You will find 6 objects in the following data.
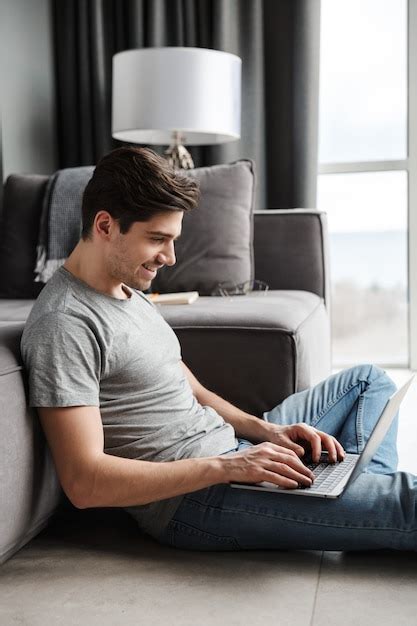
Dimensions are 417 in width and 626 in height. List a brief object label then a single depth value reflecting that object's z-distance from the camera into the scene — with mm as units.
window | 4012
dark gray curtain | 3908
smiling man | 1479
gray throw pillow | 2887
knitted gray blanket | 2947
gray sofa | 1532
